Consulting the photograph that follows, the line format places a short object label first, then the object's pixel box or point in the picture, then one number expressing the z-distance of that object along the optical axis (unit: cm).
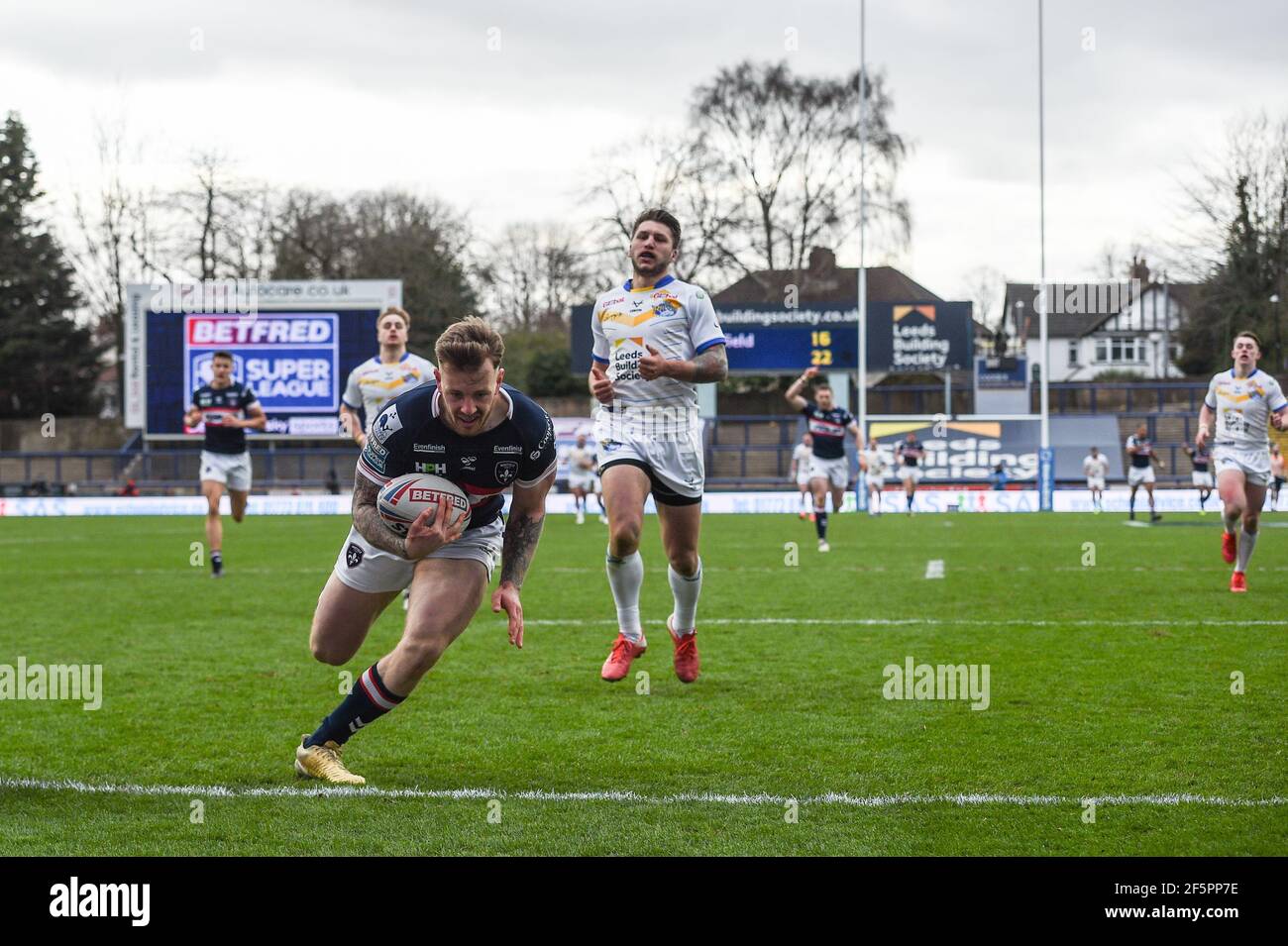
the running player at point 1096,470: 3512
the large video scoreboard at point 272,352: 3834
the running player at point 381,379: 1134
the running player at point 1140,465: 2780
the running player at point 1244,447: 1245
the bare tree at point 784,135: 5194
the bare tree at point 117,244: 5384
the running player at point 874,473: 3256
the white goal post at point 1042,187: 3329
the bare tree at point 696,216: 5122
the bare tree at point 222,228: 5331
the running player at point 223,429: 1442
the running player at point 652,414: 752
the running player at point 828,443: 2020
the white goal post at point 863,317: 3325
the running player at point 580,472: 2939
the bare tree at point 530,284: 6275
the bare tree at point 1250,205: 4822
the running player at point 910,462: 3316
